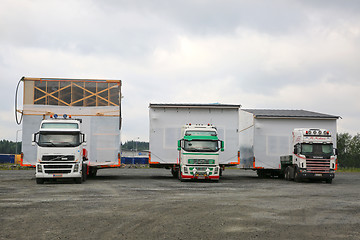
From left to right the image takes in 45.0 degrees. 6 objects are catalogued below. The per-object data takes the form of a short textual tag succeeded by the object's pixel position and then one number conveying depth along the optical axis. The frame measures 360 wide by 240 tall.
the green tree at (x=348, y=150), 124.94
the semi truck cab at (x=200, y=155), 22.86
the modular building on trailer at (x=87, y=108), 22.78
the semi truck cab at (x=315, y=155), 24.39
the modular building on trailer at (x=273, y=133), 26.33
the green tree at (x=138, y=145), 187.31
